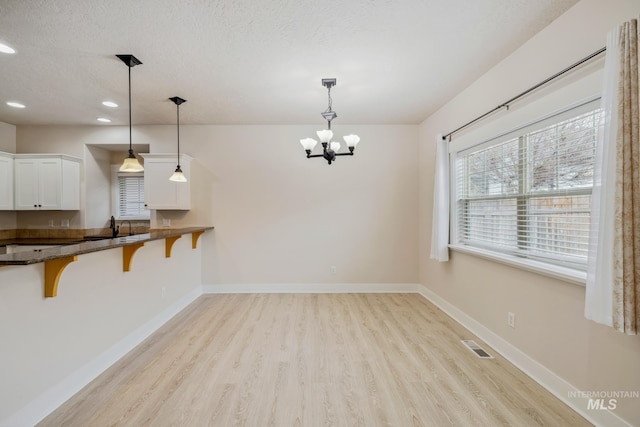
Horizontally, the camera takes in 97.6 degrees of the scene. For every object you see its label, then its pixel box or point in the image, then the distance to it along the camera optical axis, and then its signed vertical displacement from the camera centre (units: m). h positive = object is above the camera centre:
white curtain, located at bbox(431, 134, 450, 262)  3.54 +0.10
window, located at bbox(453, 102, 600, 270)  1.92 +0.19
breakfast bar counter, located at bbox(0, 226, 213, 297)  1.45 -0.28
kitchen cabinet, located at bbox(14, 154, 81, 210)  4.22 +0.38
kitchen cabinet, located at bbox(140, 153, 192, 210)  4.18 +0.36
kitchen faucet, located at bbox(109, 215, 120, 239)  4.25 -0.35
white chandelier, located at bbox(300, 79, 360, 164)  2.93 +0.75
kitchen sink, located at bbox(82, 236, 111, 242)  4.39 -0.49
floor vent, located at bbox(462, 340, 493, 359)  2.54 -1.32
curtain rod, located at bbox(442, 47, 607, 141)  1.76 +0.98
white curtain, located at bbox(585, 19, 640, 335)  1.44 +0.11
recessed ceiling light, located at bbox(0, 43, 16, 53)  2.33 +1.33
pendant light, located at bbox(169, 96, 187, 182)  3.64 +0.42
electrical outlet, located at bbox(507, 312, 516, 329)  2.46 -0.96
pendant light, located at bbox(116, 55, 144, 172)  2.98 +0.45
